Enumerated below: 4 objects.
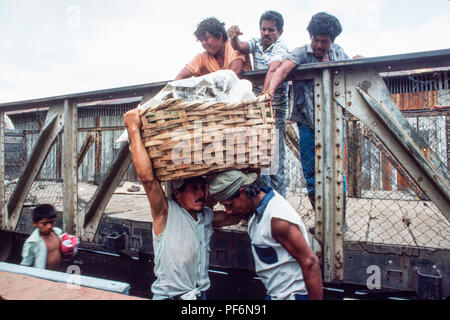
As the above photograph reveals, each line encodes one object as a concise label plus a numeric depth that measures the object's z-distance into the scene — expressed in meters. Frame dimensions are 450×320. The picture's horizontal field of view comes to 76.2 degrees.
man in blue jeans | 2.59
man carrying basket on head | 2.01
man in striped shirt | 2.69
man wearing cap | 1.79
